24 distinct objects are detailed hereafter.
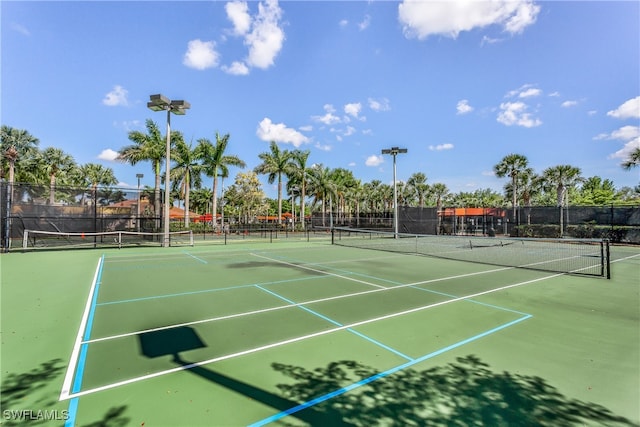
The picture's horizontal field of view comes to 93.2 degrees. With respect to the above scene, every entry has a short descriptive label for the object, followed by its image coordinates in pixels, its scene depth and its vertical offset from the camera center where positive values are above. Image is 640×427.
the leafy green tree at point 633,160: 28.34 +5.39
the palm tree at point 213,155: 34.62 +7.10
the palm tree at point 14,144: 33.12 +8.54
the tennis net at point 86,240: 16.85 -1.51
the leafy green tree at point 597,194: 39.95 +3.37
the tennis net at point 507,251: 13.05 -2.08
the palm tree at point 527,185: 41.81 +5.10
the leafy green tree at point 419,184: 66.62 +7.36
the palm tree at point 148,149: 28.91 +6.51
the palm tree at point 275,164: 40.00 +7.03
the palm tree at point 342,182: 50.54 +6.41
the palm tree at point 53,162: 38.29 +7.19
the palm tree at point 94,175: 49.47 +7.31
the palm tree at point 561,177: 36.97 +5.09
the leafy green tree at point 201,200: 77.81 +4.32
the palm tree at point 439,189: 67.88 +6.37
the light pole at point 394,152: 25.30 +5.54
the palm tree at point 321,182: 44.38 +5.29
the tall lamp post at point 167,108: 17.15 +6.50
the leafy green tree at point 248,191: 54.09 +4.81
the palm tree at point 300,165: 41.78 +7.16
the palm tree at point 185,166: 32.53 +5.68
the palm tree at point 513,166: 40.47 +7.00
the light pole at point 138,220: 20.31 -0.22
